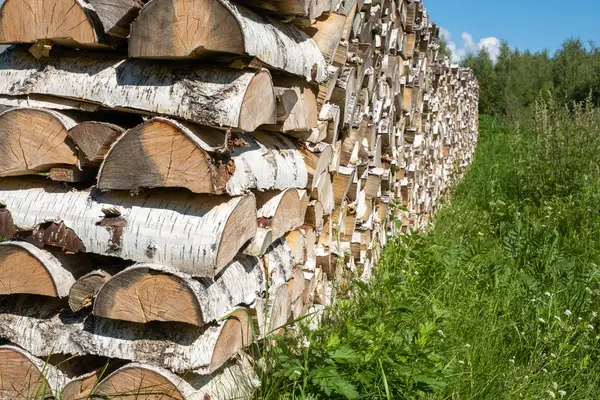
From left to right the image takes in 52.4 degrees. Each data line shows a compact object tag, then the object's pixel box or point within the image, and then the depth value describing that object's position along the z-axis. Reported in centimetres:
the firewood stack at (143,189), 163
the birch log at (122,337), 169
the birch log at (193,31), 159
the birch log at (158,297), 162
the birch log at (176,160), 160
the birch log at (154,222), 163
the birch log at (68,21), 168
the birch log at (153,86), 165
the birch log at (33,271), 172
